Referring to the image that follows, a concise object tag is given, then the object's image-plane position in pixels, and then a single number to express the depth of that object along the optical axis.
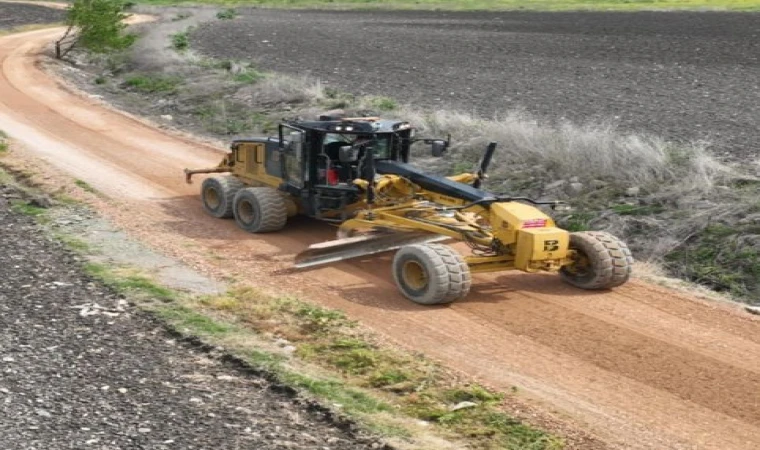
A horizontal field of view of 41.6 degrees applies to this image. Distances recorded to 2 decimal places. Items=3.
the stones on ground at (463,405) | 9.14
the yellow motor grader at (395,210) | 12.16
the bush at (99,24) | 38.28
